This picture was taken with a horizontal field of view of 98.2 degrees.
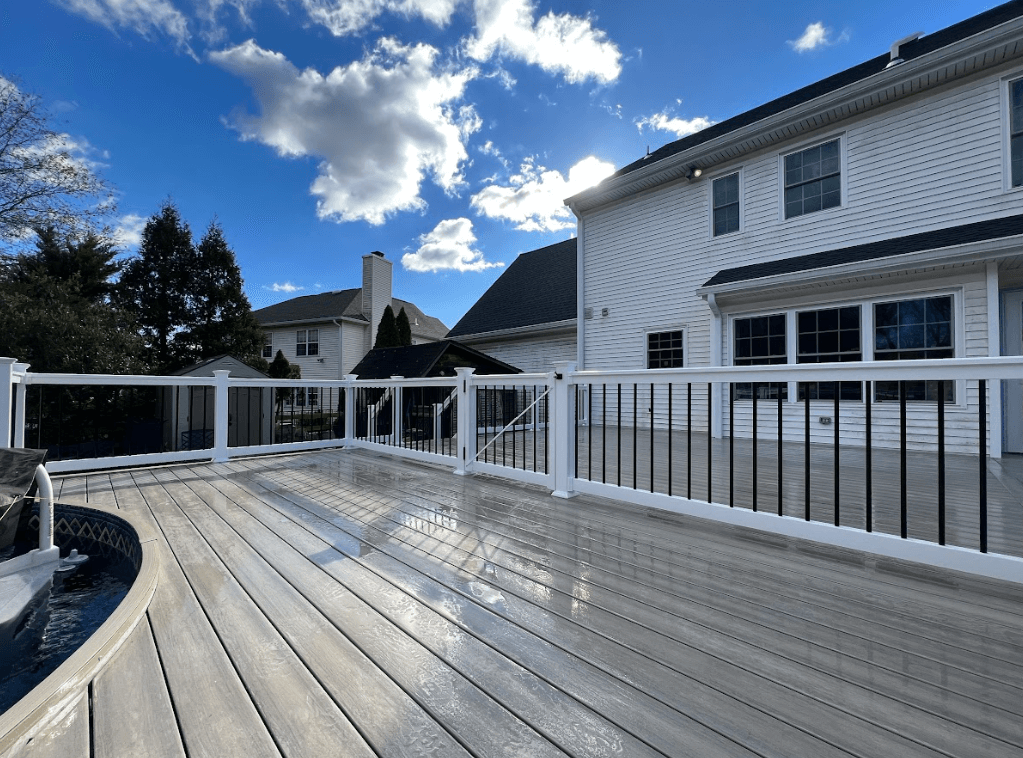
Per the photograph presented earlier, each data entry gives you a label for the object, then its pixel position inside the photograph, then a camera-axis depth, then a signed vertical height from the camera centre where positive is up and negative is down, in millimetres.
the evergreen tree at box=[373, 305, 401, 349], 15078 +1818
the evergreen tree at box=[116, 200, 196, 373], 13664 +3119
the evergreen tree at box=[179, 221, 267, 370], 14062 +2468
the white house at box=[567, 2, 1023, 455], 5238 +2248
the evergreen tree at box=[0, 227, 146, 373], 7414 +968
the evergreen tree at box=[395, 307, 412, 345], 15445 +2018
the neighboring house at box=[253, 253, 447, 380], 16531 +2187
